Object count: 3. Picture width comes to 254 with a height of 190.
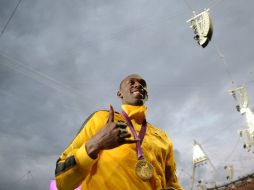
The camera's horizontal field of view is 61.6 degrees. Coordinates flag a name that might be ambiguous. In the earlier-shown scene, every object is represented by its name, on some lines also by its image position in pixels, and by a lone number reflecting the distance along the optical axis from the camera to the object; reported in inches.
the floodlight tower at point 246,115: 951.2
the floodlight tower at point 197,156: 888.5
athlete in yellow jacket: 65.3
